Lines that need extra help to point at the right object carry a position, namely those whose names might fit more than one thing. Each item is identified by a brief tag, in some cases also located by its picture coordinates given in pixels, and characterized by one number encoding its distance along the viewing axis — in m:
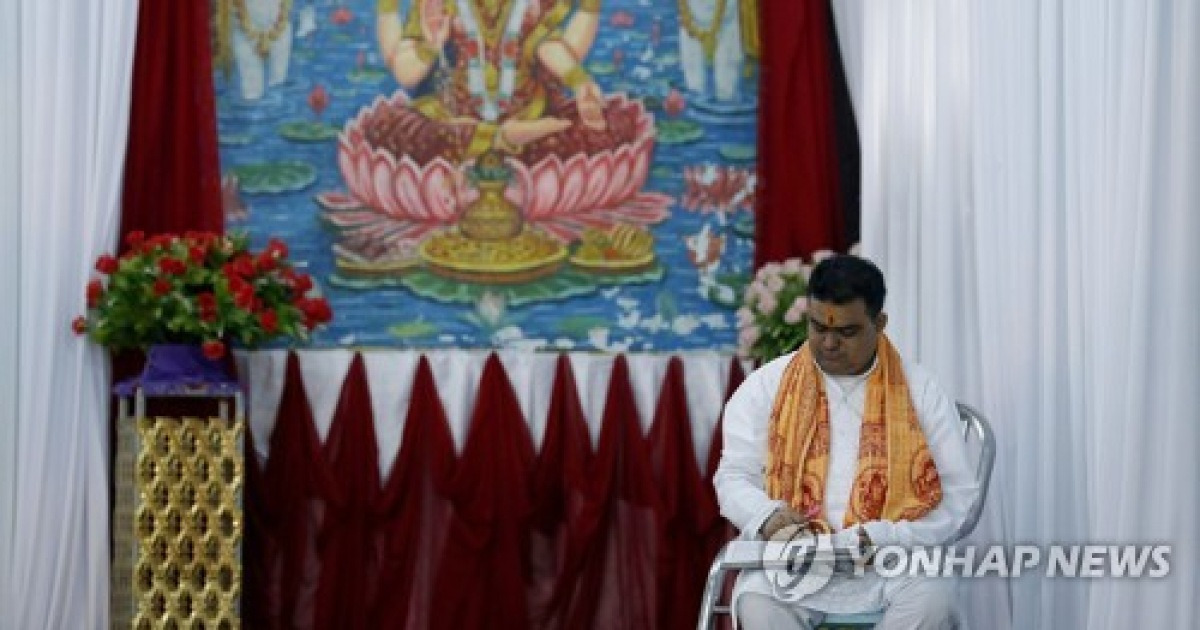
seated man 9.29
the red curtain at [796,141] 13.98
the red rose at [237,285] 12.73
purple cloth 12.73
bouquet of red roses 12.70
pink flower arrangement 13.14
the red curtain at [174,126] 13.84
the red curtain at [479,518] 13.72
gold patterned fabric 12.75
